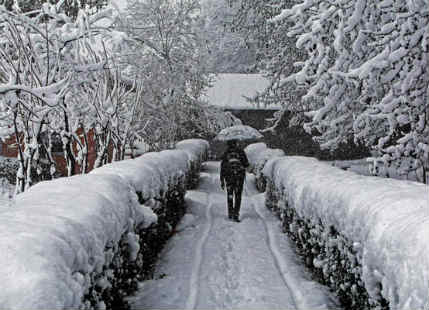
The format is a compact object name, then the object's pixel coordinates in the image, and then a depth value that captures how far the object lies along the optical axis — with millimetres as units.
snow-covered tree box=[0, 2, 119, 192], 9352
